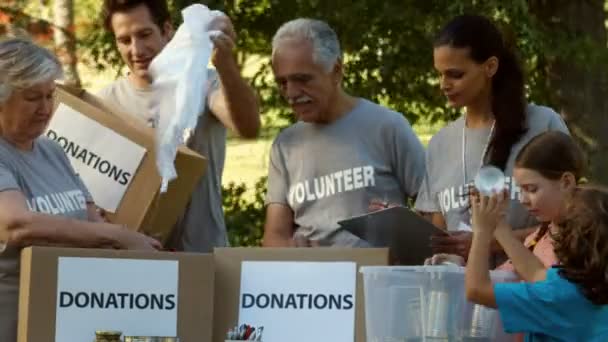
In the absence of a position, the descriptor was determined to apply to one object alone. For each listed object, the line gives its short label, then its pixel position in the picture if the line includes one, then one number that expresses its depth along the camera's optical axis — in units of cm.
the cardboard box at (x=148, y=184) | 674
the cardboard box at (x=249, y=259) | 619
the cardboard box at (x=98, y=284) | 591
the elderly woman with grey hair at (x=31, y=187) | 596
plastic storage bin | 594
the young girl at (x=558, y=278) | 551
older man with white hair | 696
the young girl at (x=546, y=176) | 598
